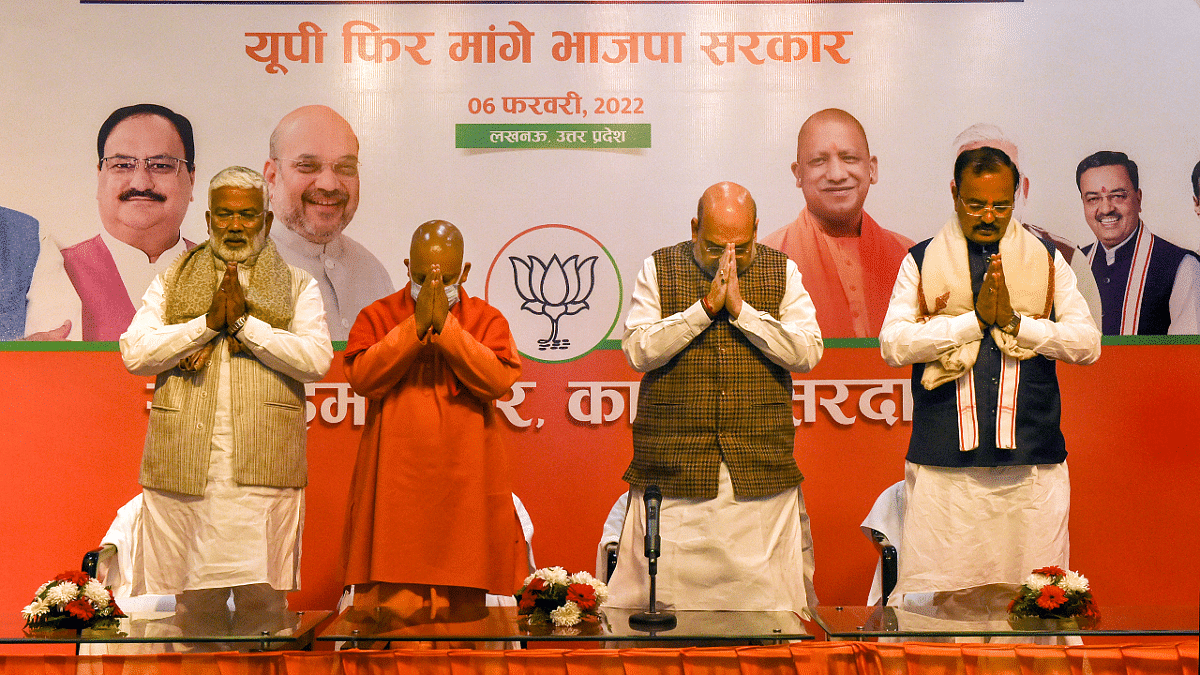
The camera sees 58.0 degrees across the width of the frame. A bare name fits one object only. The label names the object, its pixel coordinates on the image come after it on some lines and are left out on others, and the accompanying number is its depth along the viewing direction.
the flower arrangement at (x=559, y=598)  3.01
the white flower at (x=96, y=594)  3.09
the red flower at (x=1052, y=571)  3.18
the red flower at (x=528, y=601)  3.09
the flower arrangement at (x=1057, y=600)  3.03
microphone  3.07
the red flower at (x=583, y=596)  3.04
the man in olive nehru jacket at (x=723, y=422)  3.64
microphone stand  2.94
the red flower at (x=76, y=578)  3.12
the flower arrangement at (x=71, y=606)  3.01
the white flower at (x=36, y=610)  3.00
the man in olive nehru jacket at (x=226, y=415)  3.58
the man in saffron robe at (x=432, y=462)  3.54
